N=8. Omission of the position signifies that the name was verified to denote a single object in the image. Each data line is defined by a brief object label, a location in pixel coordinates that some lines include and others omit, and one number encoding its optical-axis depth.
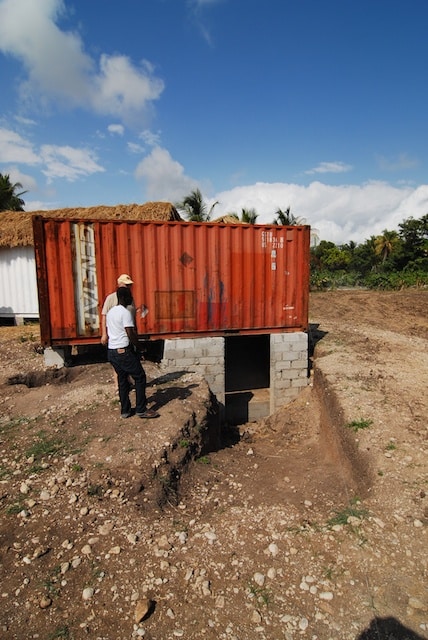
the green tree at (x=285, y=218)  27.33
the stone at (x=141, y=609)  2.73
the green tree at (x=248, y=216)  23.70
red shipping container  7.01
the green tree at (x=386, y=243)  40.69
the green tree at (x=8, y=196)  17.59
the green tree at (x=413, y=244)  28.11
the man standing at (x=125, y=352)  4.98
